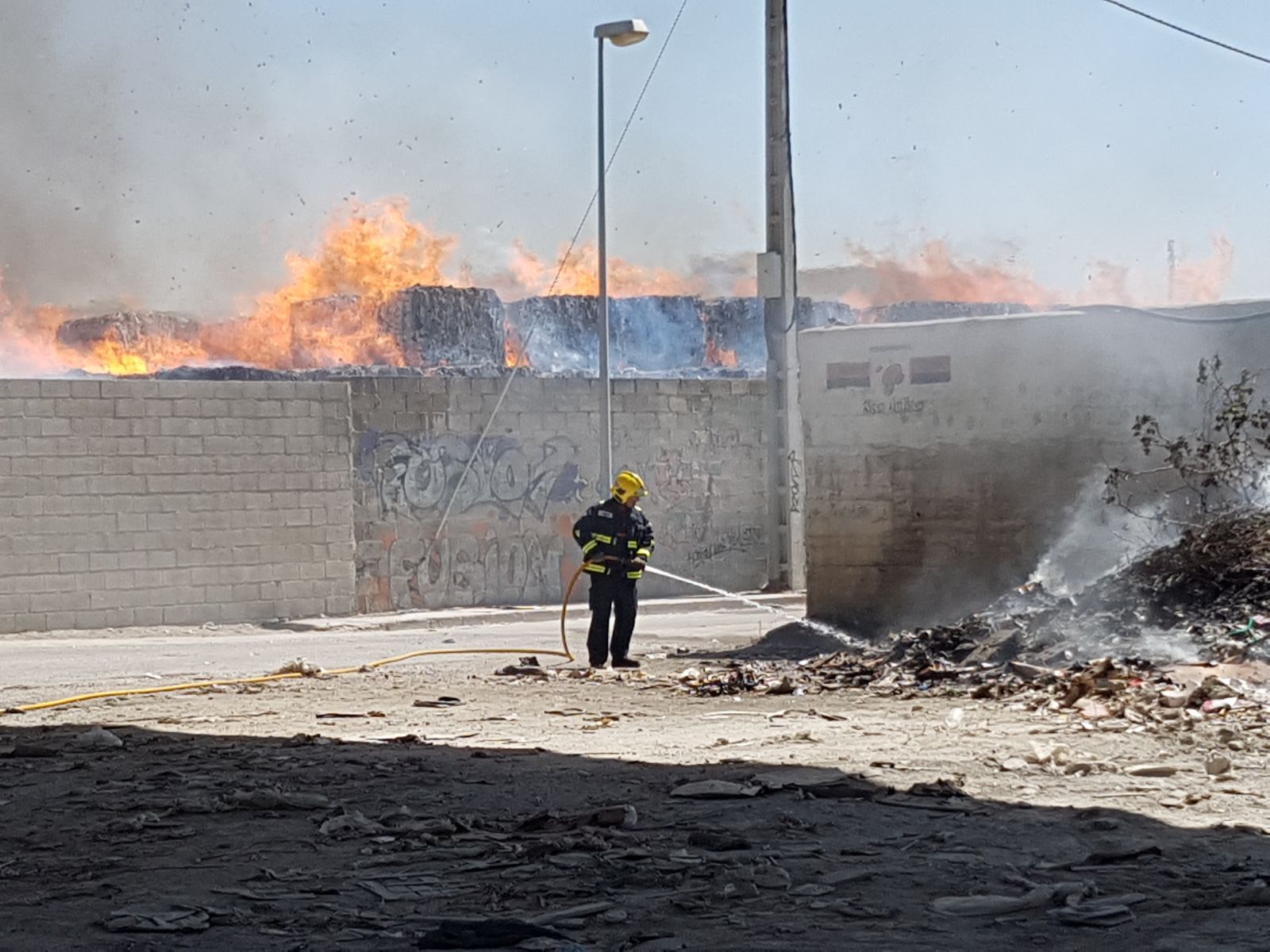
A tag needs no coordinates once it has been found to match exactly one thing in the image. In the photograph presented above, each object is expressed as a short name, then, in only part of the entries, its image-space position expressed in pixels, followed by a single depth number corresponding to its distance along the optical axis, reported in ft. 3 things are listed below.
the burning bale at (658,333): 141.28
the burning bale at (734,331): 143.43
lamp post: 72.18
